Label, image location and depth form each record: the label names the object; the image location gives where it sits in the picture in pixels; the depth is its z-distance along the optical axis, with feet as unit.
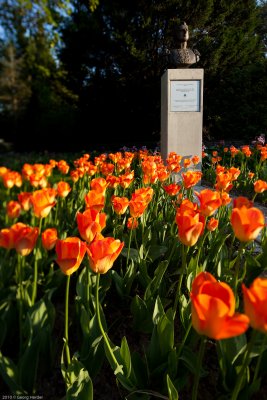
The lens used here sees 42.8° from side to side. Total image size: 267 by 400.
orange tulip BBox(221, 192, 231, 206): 5.91
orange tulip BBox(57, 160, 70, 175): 9.56
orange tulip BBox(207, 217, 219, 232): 5.02
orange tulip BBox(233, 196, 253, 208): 3.66
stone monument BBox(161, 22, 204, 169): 17.58
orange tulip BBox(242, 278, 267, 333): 1.91
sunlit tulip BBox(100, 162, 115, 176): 8.63
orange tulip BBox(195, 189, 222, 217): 4.25
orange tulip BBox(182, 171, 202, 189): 6.58
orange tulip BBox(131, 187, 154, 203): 5.20
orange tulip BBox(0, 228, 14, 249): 3.87
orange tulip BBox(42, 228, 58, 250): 4.19
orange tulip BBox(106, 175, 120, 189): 7.22
